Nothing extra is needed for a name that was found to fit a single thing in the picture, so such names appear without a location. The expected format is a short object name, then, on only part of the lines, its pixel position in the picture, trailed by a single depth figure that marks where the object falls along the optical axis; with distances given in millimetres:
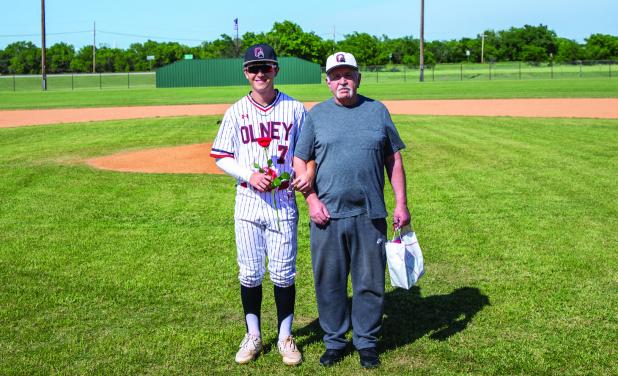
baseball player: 4438
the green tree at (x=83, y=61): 102375
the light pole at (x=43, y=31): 50812
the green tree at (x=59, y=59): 104375
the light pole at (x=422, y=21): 53625
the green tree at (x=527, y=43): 93312
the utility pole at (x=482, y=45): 93656
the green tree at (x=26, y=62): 101562
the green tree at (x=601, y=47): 93688
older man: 4328
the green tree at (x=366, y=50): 94000
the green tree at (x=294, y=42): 89750
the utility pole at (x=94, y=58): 97244
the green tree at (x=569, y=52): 92375
